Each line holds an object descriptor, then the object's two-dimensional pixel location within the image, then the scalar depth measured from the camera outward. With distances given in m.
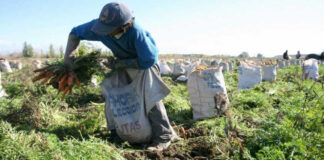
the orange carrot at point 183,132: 3.16
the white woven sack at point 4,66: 12.74
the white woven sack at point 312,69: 8.59
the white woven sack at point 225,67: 13.36
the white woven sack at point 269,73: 8.32
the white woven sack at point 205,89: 3.94
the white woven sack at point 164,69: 11.68
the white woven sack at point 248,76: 6.68
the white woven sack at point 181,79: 8.80
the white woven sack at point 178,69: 10.25
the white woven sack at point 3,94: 4.94
